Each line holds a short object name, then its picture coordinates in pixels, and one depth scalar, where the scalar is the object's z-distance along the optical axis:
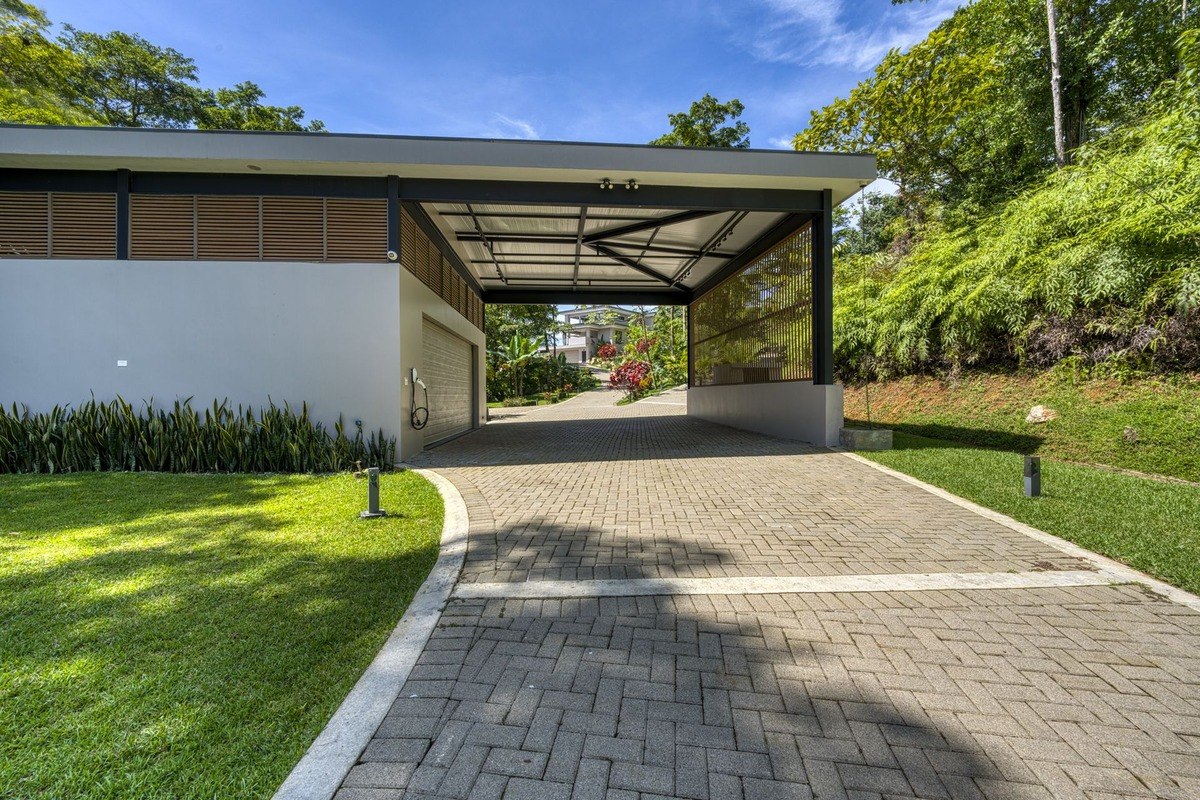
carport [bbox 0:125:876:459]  7.62
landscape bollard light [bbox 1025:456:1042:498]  5.18
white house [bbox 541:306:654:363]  60.00
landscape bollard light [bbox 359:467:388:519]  4.71
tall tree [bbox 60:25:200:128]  21.88
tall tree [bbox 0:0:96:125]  15.76
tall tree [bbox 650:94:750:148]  24.17
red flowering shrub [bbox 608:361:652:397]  28.16
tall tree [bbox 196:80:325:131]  24.86
